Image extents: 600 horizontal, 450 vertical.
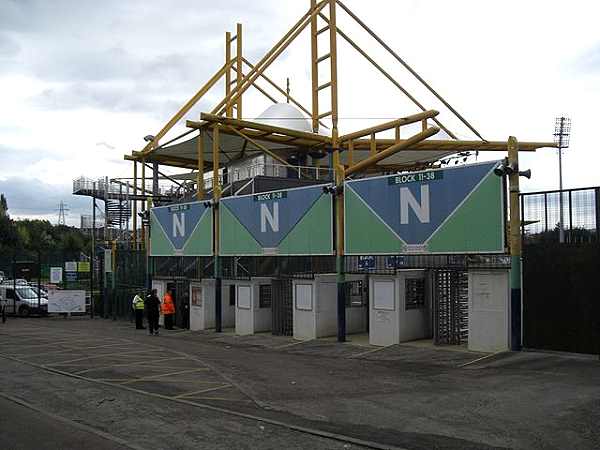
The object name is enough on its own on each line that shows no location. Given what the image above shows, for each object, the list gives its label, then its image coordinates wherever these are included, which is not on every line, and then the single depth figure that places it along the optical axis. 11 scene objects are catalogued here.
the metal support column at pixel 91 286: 34.14
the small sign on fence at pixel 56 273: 36.19
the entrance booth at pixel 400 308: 18.44
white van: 34.72
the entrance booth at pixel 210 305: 26.39
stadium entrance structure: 16.39
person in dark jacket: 24.89
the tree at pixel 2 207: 99.64
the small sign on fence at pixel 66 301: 33.56
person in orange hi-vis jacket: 27.09
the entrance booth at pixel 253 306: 23.77
